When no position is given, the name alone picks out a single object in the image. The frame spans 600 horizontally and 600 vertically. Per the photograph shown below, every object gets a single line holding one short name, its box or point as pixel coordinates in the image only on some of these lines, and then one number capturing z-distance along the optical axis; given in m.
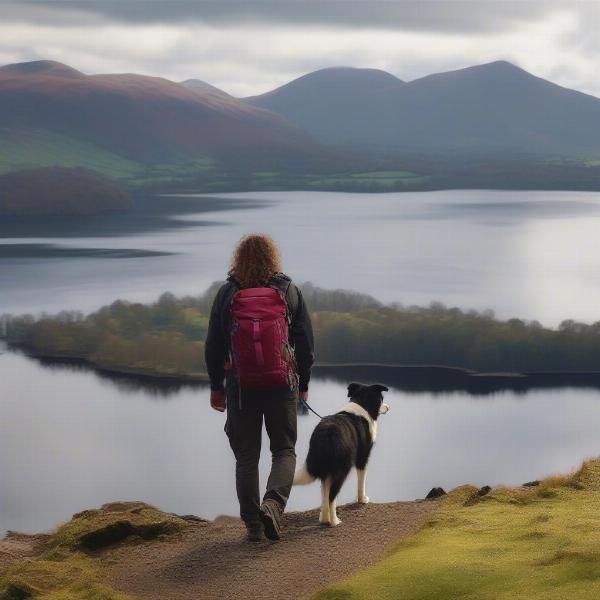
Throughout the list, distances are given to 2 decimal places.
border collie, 7.77
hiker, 7.11
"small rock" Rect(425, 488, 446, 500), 9.57
